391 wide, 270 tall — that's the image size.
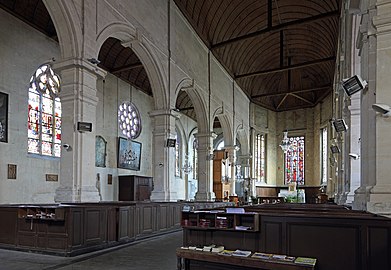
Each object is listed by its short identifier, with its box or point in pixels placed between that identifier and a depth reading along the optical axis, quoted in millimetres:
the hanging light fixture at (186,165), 20175
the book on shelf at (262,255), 4168
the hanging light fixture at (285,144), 13930
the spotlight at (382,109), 4145
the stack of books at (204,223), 4980
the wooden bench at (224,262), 3959
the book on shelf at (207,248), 4621
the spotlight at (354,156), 7249
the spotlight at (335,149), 11163
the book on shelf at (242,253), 4340
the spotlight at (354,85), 4590
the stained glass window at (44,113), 12648
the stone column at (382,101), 4176
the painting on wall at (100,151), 15594
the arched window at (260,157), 25900
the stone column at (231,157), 19734
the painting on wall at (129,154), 17078
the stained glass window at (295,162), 26189
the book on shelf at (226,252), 4434
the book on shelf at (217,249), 4566
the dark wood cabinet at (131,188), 16547
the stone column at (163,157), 12016
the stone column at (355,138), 7516
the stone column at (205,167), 16062
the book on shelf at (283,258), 4051
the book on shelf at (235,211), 4641
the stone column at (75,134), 7766
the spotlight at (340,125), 8291
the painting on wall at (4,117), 11203
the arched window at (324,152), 24422
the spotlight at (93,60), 8170
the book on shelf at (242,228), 4548
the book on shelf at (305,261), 3861
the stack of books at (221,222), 4777
